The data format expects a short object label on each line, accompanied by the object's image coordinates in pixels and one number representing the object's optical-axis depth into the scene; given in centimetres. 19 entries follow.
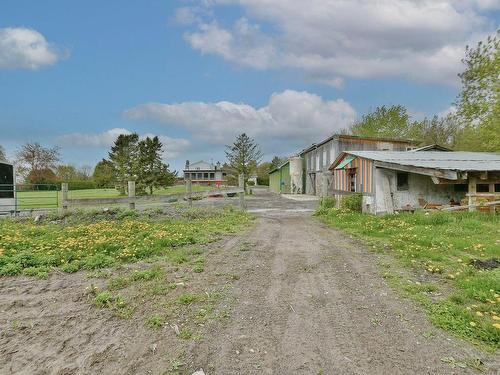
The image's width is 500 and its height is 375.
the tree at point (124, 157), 3588
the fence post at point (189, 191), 1498
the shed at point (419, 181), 1198
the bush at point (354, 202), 1474
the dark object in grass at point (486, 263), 575
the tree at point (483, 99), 2281
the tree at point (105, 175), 3903
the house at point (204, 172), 7206
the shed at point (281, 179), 3978
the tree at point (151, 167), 3441
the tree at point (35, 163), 4542
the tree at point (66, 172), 5377
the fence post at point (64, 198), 1286
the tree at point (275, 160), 7093
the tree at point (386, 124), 3900
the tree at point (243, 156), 3997
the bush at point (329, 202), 1703
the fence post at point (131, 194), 1320
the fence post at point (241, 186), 1568
